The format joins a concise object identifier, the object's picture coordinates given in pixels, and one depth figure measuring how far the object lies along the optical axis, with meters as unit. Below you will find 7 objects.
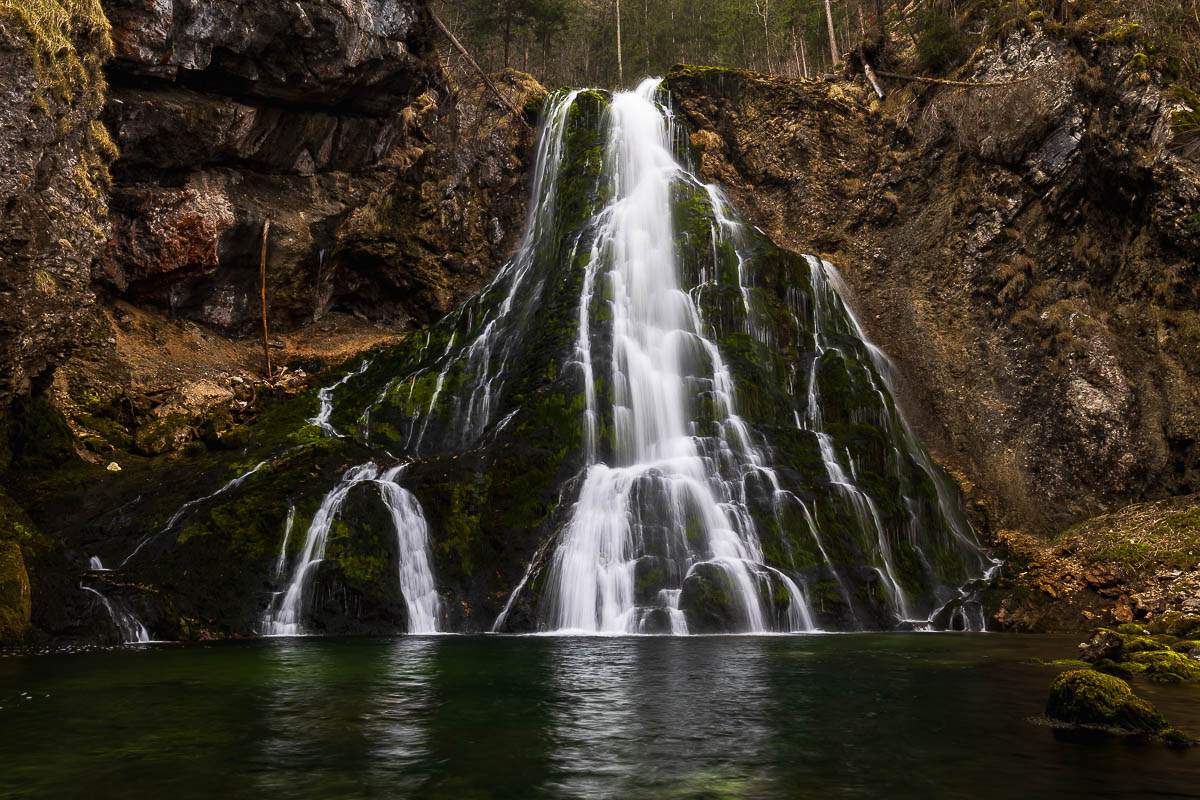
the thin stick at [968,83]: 22.71
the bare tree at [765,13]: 42.17
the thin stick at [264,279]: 22.91
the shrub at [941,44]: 24.78
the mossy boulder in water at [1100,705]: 5.85
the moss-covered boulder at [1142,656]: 8.39
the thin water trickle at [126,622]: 11.27
